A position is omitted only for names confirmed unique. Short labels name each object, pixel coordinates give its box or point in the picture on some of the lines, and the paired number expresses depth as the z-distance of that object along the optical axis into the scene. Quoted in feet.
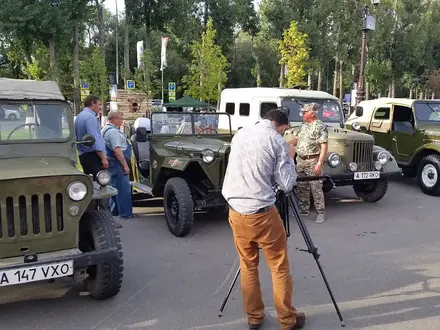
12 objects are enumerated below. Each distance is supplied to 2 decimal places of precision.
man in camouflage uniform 21.76
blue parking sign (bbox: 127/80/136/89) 68.50
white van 28.63
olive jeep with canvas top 11.48
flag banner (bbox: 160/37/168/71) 91.54
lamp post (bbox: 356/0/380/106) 43.47
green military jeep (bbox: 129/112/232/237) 19.70
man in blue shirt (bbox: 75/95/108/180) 19.81
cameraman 10.63
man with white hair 21.62
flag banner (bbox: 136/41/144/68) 87.28
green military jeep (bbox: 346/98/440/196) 29.19
